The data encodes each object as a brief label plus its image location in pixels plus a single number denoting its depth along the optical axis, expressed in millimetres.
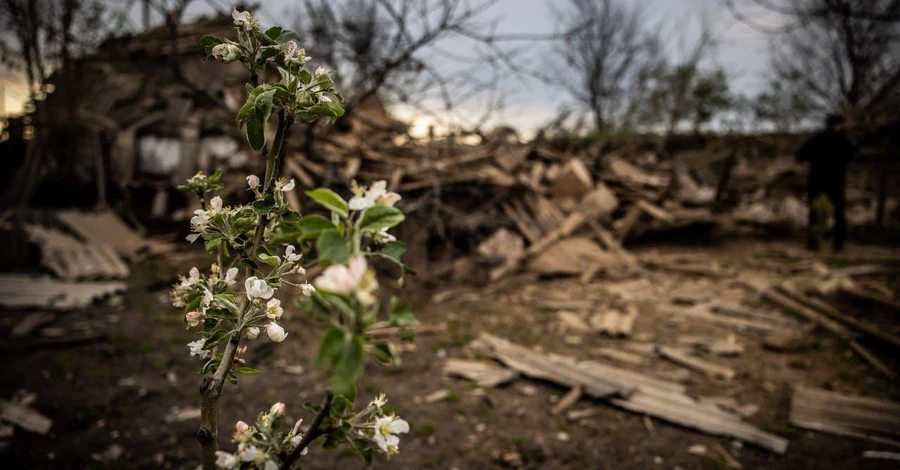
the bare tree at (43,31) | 7793
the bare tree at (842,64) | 16870
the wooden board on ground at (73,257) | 7242
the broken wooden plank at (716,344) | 5418
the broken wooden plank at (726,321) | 5992
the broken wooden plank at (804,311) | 5496
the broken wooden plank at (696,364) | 4879
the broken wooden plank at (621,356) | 5195
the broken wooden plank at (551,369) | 4367
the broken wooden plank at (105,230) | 8180
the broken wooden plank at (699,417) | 3670
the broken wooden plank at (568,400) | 4176
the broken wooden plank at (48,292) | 6066
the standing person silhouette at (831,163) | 8750
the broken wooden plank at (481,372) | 4629
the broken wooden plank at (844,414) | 3783
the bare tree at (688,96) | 24000
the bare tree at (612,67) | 28703
